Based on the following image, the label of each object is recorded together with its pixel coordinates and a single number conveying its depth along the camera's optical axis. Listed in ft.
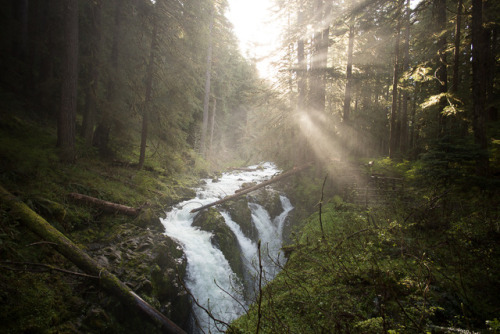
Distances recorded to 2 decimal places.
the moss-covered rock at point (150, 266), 18.37
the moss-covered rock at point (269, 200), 42.27
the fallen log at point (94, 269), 16.03
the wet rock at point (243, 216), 34.77
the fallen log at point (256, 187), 35.07
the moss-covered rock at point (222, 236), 27.84
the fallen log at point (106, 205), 23.74
